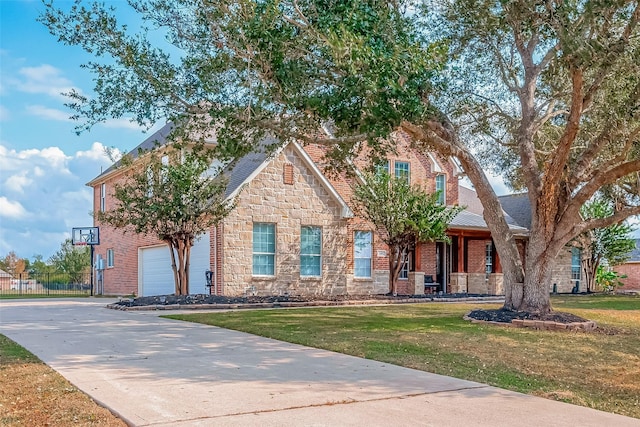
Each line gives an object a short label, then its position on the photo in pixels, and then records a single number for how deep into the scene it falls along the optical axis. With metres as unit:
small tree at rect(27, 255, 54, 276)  47.88
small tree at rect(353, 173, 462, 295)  21.34
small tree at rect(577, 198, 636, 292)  27.77
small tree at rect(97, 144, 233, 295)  18.33
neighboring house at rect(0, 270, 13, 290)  36.20
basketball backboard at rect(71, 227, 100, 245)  29.70
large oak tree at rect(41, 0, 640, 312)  9.89
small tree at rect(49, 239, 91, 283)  43.47
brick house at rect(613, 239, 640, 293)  43.03
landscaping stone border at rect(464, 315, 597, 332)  12.17
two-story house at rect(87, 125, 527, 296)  21.28
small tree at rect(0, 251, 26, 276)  49.12
